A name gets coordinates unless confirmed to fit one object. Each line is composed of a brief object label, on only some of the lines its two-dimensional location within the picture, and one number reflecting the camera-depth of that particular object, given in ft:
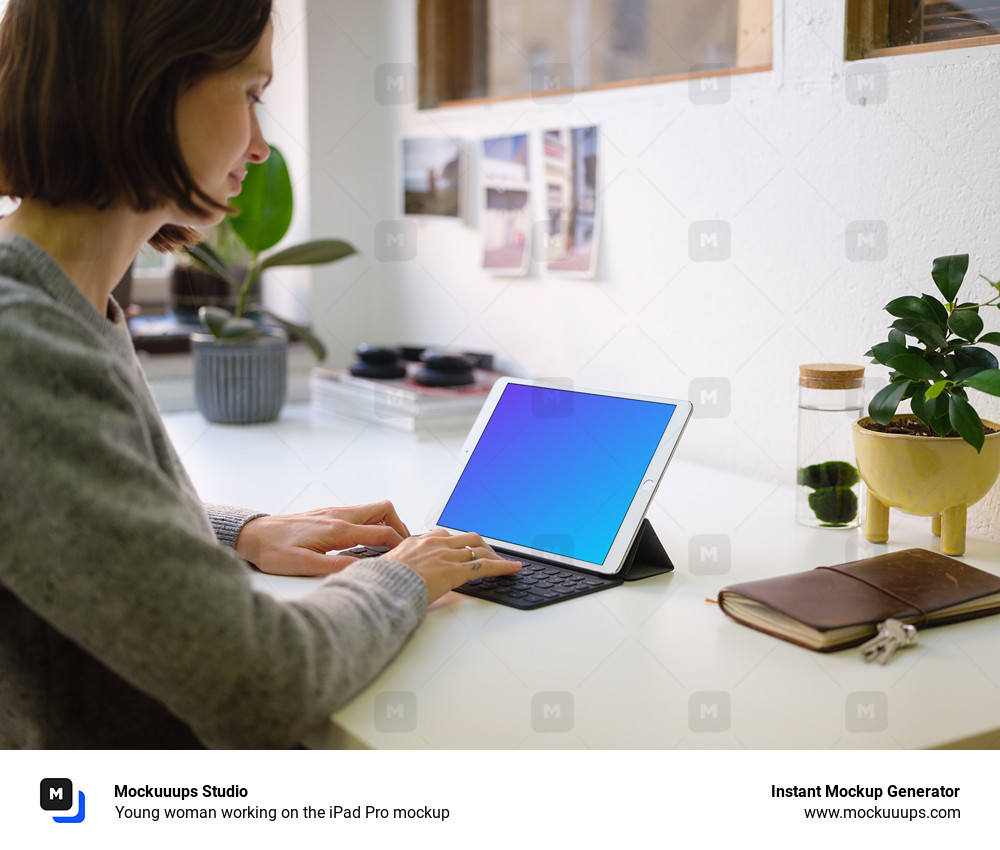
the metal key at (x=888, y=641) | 2.52
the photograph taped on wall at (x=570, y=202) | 5.21
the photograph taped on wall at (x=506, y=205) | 5.67
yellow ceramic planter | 3.24
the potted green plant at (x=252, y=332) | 5.52
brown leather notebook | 2.59
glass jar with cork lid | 3.70
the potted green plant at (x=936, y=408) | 3.21
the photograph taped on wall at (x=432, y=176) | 6.18
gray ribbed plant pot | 5.50
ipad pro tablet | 3.19
